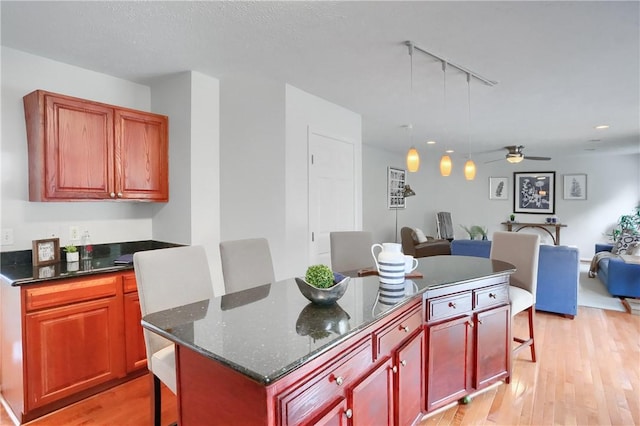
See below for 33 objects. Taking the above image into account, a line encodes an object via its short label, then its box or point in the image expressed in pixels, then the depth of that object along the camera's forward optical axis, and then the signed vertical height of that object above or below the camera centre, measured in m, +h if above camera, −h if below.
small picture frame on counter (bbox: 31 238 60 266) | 2.43 -0.33
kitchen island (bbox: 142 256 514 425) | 1.04 -0.55
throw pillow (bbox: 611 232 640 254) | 5.89 -0.65
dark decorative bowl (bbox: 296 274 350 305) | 1.47 -0.37
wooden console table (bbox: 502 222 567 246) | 8.03 -0.52
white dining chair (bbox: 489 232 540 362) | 2.78 -0.52
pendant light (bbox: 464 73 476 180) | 3.24 +0.33
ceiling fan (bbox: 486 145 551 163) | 5.90 +0.89
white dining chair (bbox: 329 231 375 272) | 2.84 -0.38
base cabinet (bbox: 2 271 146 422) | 2.06 -0.87
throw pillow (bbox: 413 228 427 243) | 6.69 -0.62
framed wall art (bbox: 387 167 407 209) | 7.28 +0.36
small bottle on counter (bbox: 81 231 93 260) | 2.72 -0.35
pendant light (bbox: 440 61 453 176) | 2.79 +0.37
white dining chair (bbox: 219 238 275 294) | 2.12 -0.38
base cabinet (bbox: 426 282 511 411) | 1.97 -0.84
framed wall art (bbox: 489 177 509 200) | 8.73 +0.40
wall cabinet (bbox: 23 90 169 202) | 2.39 +0.40
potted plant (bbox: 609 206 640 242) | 7.09 -0.39
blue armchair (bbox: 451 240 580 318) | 3.85 -0.85
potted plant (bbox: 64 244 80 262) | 2.54 -0.36
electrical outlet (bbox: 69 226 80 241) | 2.74 -0.23
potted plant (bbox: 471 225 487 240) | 7.31 -0.61
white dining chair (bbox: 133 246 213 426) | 1.67 -0.43
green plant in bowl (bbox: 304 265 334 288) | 1.51 -0.32
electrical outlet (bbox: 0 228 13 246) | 2.42 -0.23
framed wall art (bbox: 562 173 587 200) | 8.03 +0.41
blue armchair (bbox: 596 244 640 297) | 4.36 -0.94
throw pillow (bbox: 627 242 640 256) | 5.00 -0.66
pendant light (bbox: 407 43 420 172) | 2.78 +0.35
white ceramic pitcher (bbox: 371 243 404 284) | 1.85 -0.32
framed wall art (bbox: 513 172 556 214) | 8.34 +0.29
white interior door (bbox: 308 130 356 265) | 3.46 +0.14
